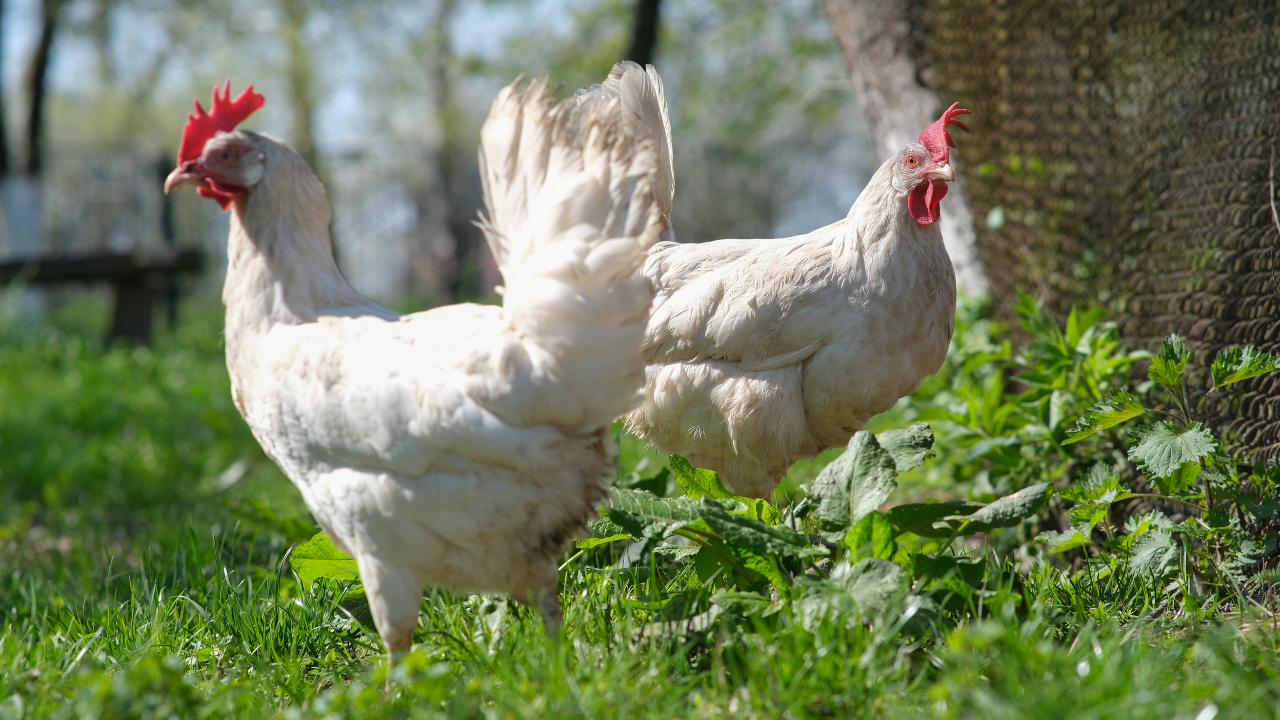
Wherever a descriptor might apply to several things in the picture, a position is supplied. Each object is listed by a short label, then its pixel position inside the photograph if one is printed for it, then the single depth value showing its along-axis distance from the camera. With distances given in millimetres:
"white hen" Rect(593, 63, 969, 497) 3059
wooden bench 8898
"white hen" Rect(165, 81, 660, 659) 2182
